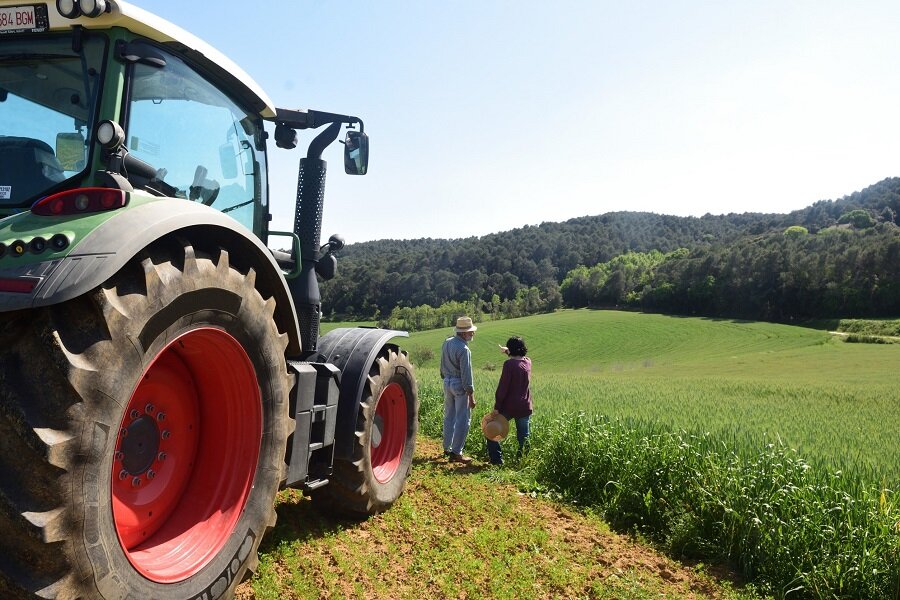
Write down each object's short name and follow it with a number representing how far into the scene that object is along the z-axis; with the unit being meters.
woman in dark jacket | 7.54
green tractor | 1.69
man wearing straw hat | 7.54
